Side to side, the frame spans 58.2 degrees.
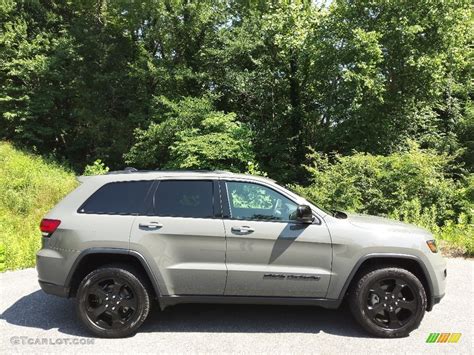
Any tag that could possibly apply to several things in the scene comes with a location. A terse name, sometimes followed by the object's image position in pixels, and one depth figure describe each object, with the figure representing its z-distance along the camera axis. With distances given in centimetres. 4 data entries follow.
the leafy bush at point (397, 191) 1001
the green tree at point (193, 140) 1599
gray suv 454
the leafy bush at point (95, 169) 1514
